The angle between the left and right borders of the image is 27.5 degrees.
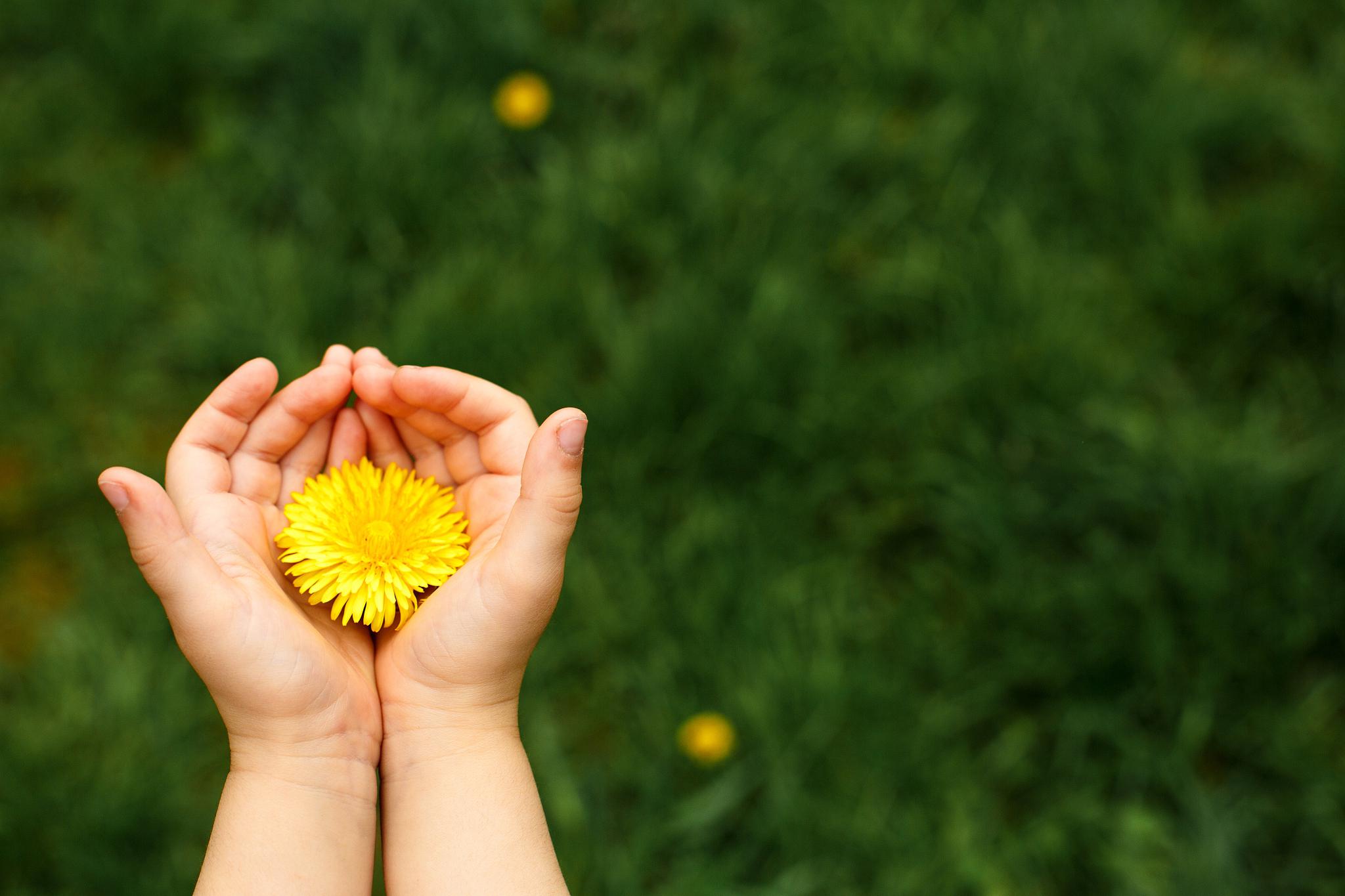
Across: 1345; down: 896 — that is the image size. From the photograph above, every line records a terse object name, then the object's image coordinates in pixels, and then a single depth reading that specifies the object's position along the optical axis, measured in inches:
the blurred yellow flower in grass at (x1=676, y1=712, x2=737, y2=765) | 36.8
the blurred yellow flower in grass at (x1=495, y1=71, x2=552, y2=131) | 42.8
